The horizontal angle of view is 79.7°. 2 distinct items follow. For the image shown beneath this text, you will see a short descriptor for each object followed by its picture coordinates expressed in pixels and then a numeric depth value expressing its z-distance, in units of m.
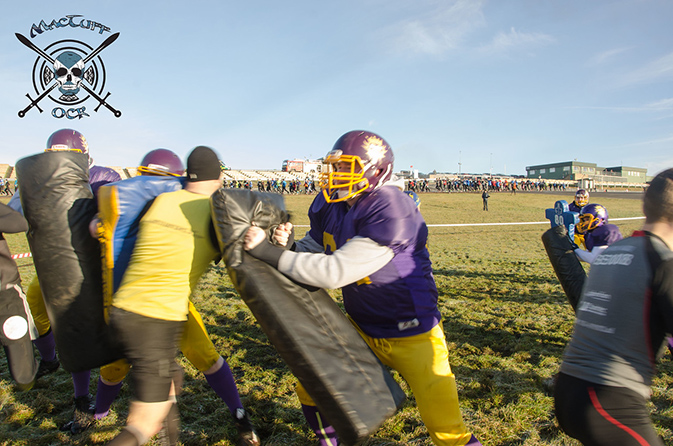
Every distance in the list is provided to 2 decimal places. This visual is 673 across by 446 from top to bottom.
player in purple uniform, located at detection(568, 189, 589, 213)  7.42
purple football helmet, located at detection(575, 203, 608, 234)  5.60
